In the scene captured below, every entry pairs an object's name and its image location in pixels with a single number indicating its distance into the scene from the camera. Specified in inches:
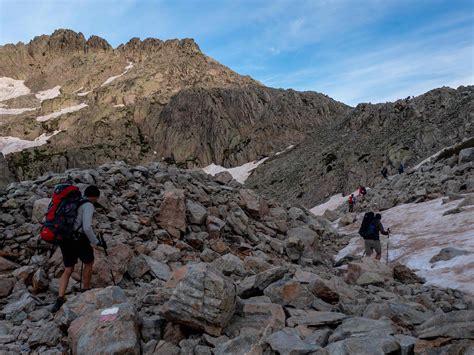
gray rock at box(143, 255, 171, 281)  445.1
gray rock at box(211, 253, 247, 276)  433.7
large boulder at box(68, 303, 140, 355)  236.5
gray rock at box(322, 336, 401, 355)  204.1
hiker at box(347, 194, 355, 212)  1430.6
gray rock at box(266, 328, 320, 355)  212.0
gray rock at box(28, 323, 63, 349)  270.1
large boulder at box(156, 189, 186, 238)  571.2
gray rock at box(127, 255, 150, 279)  437.7
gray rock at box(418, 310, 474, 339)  208.3
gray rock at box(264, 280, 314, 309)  318.0
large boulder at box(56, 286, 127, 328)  284.6
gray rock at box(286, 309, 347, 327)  268.7
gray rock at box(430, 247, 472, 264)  549.6
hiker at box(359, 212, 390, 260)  655.8
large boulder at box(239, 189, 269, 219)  764.6
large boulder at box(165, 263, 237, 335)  261.3
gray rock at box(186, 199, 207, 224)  609.9
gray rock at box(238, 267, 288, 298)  336.5
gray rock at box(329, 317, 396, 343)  232.3
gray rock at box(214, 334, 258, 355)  229.9
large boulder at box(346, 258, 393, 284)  490.9
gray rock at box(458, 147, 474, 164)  1220.2
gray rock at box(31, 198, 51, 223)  474.0
